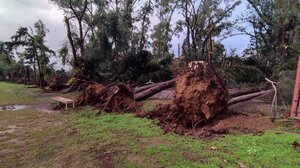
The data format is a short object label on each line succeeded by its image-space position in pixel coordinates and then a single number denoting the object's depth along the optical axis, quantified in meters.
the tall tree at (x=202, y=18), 12.76
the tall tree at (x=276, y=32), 8.21
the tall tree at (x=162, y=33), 17.79
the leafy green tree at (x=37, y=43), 13.77
